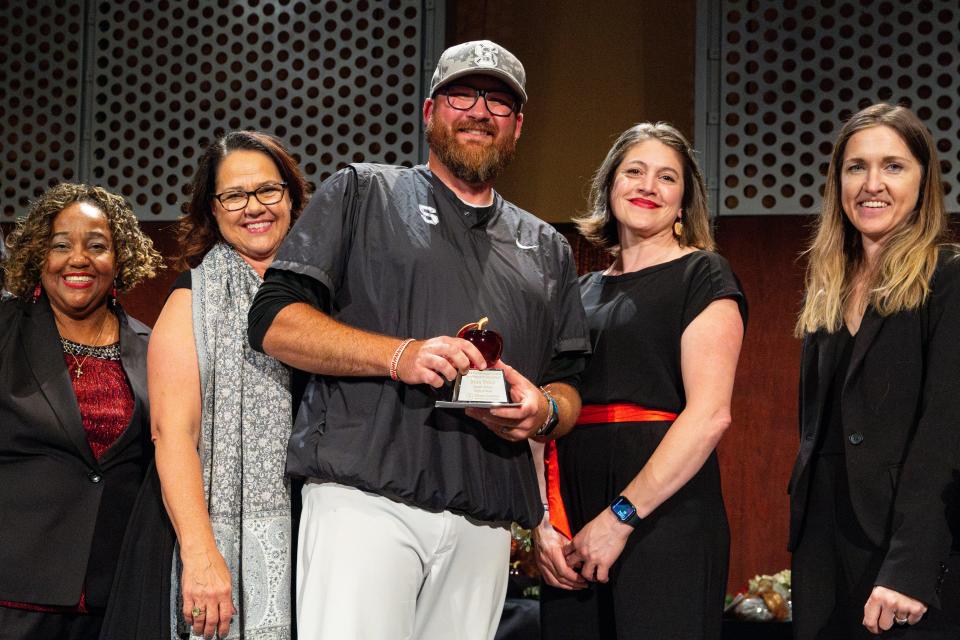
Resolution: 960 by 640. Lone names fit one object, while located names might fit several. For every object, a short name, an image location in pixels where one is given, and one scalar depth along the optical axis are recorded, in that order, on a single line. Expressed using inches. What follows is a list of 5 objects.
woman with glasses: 86.1
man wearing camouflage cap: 76.8
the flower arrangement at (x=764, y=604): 141.1
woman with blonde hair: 81.7
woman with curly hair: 103.0
